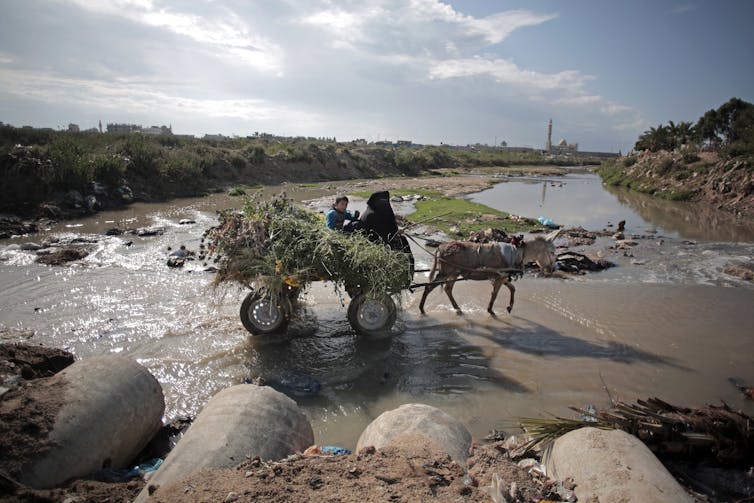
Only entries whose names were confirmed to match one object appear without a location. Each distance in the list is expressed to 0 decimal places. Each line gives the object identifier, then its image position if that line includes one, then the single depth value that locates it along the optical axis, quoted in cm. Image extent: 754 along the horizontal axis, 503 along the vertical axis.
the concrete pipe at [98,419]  337
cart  706
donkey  879
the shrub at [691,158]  3434
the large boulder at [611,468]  305
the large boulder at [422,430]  380
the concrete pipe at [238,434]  326
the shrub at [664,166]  3719
